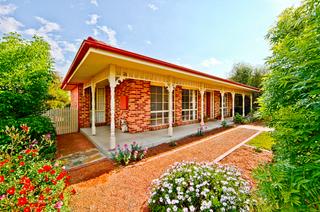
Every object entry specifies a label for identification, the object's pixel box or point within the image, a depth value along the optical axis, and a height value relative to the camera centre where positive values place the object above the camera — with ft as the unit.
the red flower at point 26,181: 6.01 -3.19
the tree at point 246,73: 55.32 +13.20
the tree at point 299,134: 3.29 -0.80
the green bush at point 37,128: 11.27 -1.94
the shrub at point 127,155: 13.75 -4.97
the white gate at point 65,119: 27.43 -2.63
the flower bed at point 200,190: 6.27 -4.04
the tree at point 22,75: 13.05 +3.01
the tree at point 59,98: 48.06 +3.04
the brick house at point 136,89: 14.70 +3.10
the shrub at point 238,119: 37.34 -3.50
